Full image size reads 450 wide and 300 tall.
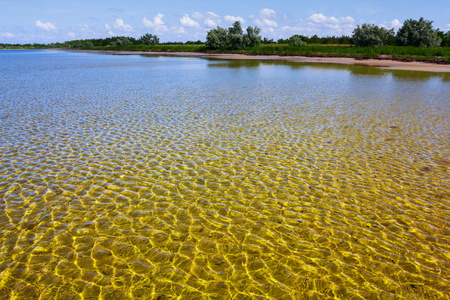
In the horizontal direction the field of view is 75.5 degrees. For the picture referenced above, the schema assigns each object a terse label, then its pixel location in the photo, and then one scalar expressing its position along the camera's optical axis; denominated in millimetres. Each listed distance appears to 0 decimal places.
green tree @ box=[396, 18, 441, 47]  86188
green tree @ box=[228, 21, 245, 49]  114375
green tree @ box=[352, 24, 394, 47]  88938
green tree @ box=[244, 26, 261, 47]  116481
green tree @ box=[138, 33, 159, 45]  179125
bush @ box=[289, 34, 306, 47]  105288
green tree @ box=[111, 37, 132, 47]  184125
